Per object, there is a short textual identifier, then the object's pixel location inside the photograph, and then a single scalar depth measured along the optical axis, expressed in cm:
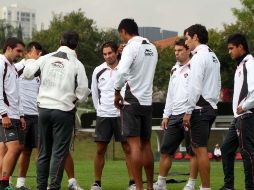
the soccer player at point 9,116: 1134
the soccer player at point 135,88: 1047
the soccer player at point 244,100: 1039
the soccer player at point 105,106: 1244
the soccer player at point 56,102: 1034
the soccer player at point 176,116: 1178
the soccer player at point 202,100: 1057
